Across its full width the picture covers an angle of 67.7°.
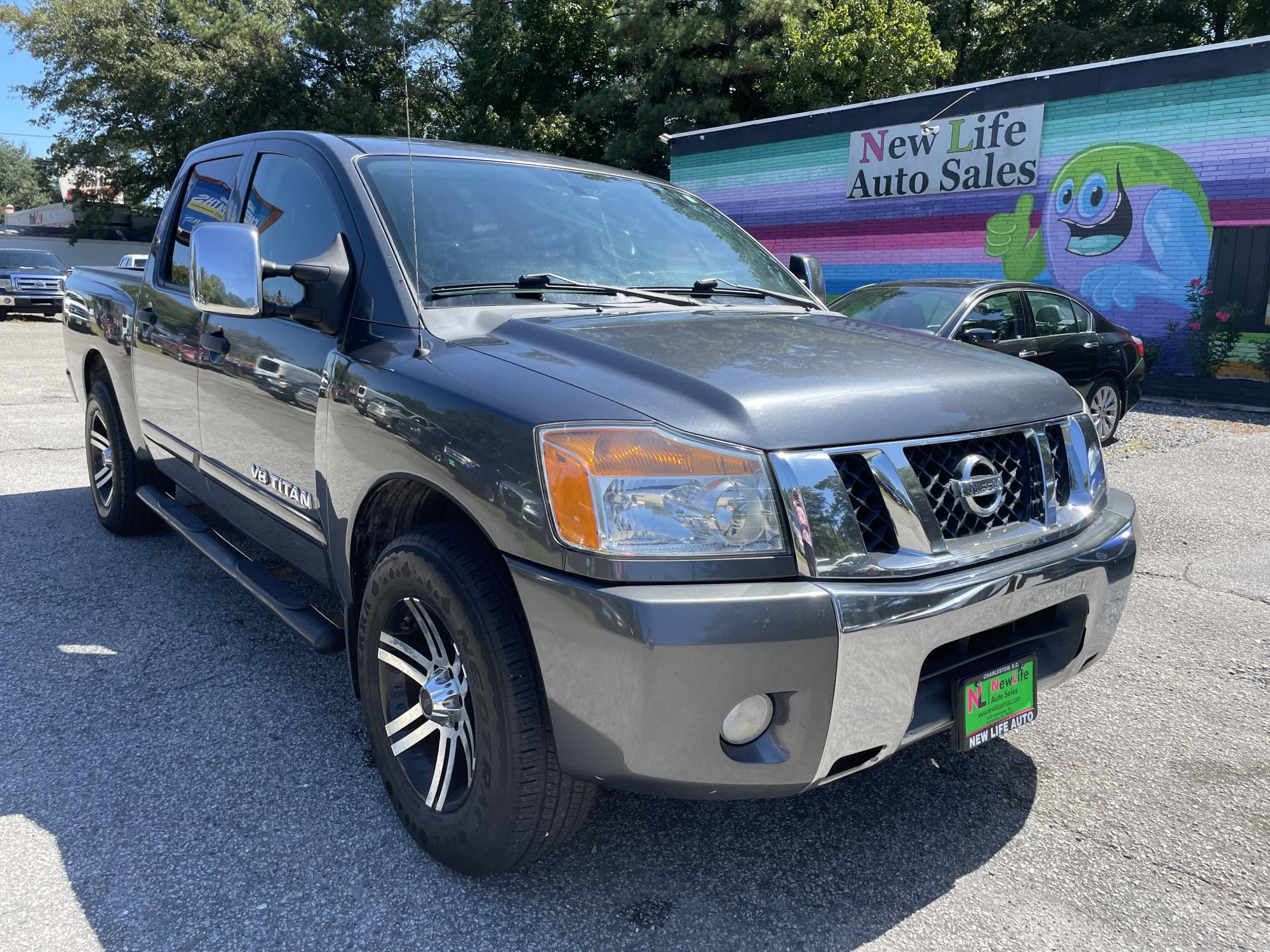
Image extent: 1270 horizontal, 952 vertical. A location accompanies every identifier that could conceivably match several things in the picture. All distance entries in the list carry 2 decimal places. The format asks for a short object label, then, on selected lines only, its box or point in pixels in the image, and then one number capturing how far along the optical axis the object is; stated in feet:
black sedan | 24.63
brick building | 40.86
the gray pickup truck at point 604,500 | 6.16
